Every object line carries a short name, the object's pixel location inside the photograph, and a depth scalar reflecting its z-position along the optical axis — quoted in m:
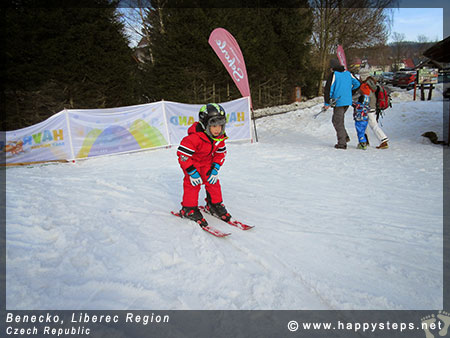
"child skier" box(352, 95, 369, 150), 7.93
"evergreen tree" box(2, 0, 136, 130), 11.06
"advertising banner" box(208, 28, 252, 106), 9.29
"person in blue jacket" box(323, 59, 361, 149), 8.05
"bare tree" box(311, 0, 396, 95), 25.80
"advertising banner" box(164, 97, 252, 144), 9.37
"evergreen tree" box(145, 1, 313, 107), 16.39
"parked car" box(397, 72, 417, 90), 28.52
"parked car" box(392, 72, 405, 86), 30.89
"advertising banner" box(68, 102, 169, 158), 8.29
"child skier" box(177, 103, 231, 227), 3.49
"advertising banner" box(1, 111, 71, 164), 8.00
